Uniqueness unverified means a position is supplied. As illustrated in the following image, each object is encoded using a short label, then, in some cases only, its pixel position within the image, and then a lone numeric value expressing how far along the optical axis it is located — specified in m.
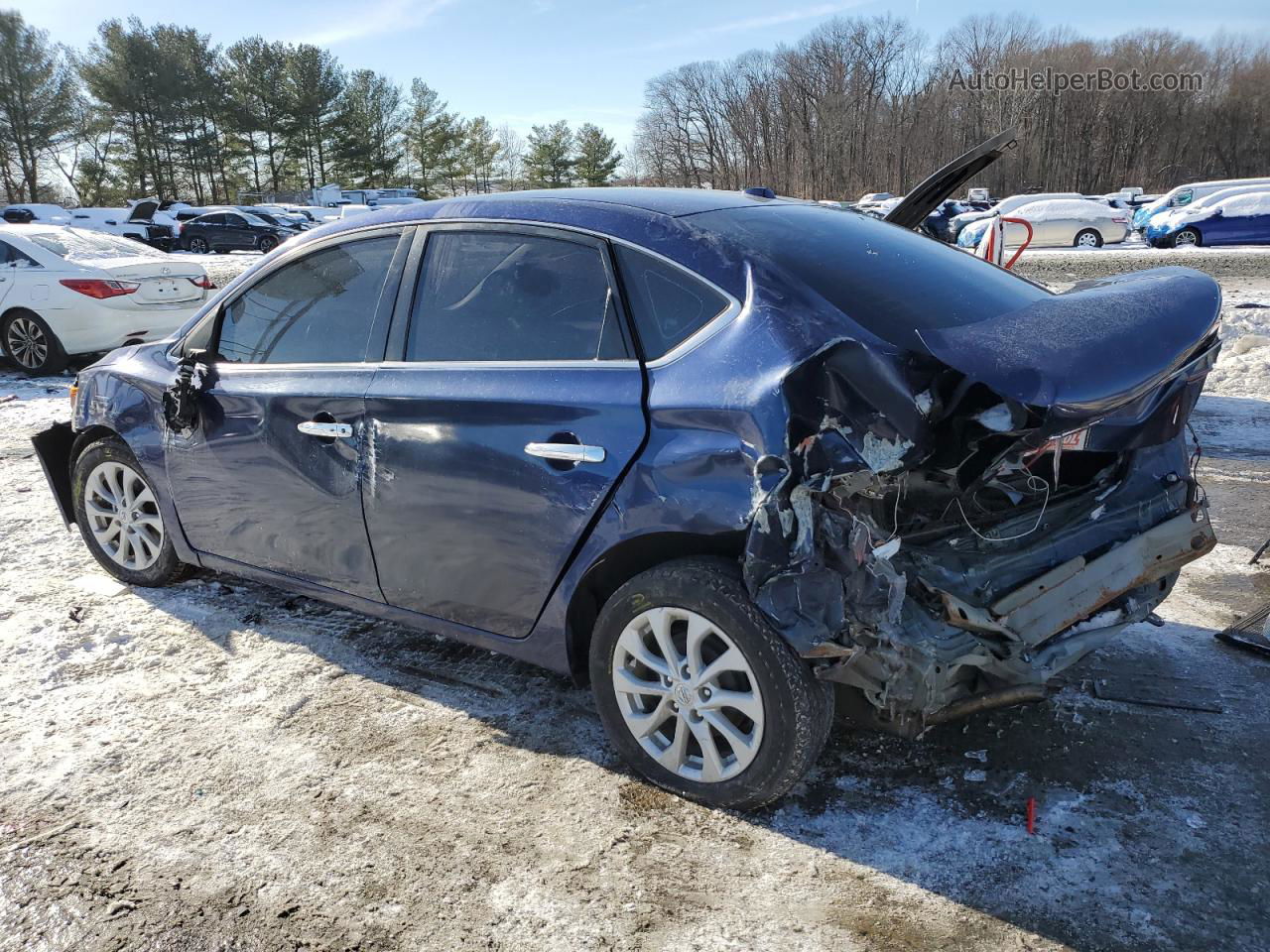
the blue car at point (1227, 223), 23.17
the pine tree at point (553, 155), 72.12
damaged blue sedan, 2.56
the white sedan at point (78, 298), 10.18
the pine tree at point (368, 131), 68.56
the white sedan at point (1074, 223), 27.52
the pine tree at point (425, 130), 71.69
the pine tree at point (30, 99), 56.34
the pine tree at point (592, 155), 73.06
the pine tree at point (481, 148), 73.81
